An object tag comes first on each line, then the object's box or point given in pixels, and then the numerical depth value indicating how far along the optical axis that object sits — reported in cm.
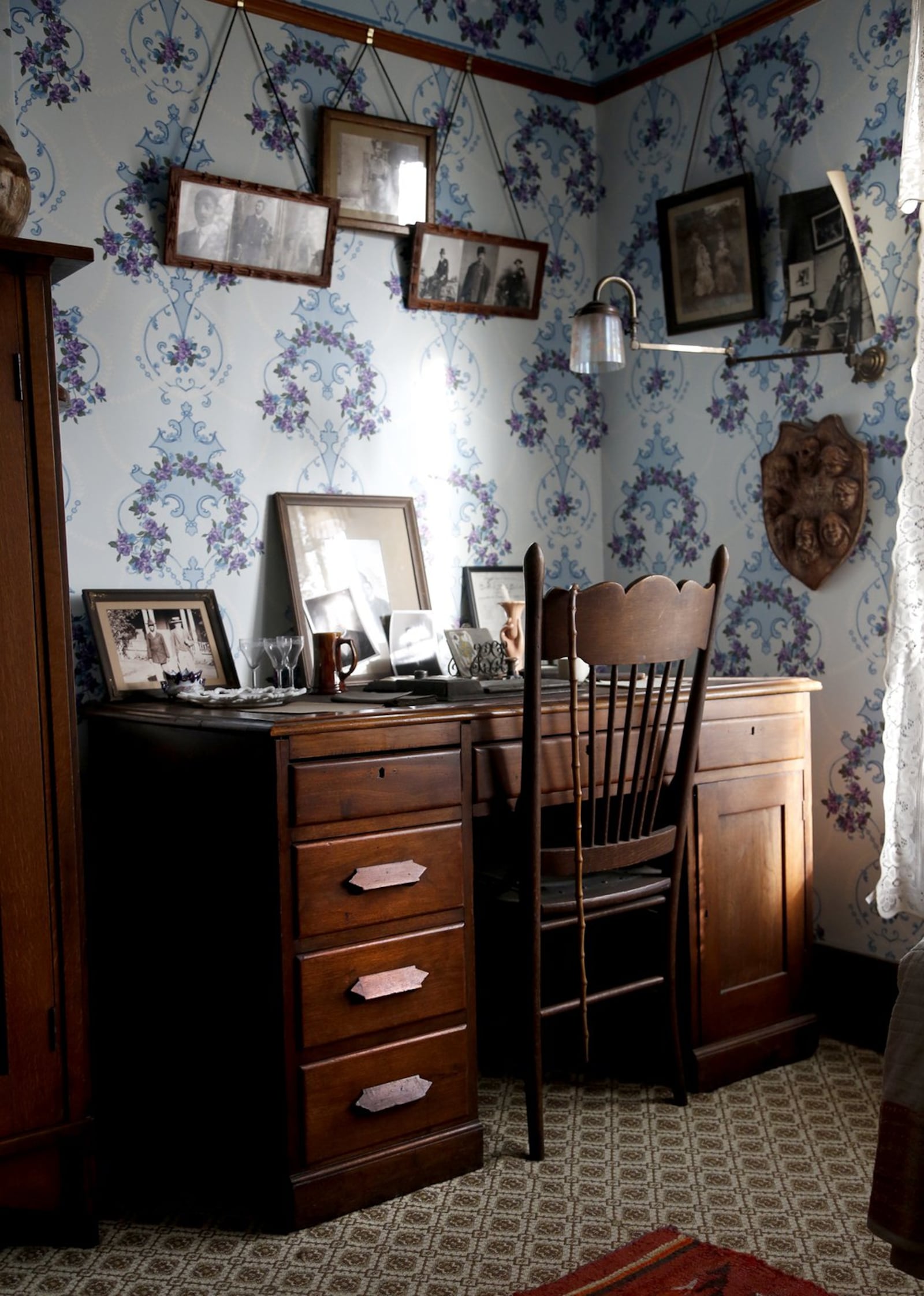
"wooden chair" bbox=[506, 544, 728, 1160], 224
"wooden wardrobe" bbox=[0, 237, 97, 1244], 202
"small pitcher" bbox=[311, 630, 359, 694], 266
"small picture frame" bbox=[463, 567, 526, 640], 326
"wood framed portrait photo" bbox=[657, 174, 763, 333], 312
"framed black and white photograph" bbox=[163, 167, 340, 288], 273
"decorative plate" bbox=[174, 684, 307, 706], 241
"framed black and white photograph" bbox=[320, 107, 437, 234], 296
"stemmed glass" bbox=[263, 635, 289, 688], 266
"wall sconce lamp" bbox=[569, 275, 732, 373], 275
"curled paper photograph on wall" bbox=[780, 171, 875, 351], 288
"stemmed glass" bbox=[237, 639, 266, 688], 272
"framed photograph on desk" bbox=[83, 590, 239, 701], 262
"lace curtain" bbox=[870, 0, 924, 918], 266
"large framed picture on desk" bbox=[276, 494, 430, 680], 291
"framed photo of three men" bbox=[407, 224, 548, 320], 314
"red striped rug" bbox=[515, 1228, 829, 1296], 186
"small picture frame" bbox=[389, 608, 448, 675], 301
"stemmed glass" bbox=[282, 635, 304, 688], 269
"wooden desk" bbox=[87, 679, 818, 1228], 208
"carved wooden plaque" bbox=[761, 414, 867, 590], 292
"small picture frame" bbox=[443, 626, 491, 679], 284
